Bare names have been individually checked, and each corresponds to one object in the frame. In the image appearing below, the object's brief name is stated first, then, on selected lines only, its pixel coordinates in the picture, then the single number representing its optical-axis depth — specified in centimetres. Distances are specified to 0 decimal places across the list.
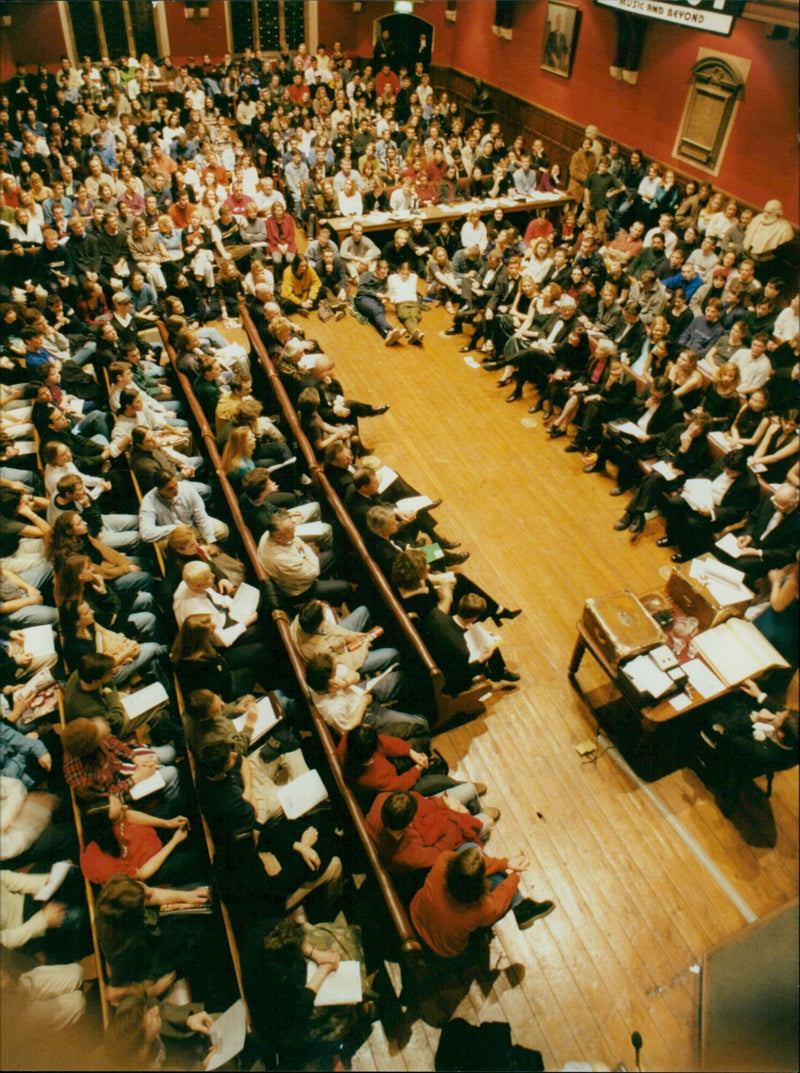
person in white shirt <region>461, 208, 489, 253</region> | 844
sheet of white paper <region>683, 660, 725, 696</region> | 320
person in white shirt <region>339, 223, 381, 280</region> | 781
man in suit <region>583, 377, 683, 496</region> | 497
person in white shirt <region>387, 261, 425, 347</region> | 716
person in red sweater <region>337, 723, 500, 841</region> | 275
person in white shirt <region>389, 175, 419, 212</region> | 895
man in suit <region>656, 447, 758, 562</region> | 422
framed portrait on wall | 898
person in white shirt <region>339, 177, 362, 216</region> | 888
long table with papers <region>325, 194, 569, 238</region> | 847
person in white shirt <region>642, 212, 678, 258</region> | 756
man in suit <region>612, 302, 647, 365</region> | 592
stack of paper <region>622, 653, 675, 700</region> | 316
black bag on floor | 237
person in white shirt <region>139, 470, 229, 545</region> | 387
